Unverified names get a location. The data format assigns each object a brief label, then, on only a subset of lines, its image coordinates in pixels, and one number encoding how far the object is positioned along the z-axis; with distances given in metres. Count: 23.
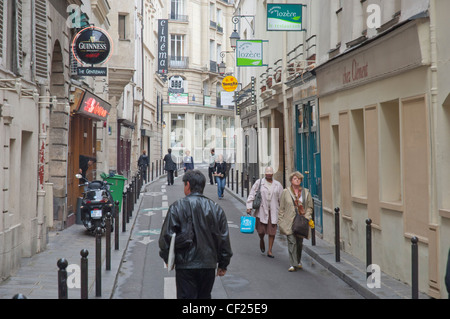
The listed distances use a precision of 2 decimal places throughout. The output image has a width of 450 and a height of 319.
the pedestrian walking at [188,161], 29.42
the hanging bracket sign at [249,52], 20.58
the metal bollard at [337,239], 10.70
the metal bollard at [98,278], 8.20
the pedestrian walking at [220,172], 23.14
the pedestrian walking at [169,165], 29.09
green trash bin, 17.02
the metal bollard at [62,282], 5.77
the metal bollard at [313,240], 12.92
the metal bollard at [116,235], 12.07
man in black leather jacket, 5.87
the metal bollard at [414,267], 7.05
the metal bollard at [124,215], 14.66
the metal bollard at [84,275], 6.95
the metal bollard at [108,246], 10.01
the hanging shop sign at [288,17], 15.80
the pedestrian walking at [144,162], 31.80
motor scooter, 13.88
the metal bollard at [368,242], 8.96
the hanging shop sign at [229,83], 29.92
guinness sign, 15.98
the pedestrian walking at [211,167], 30.99
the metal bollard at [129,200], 16.55
